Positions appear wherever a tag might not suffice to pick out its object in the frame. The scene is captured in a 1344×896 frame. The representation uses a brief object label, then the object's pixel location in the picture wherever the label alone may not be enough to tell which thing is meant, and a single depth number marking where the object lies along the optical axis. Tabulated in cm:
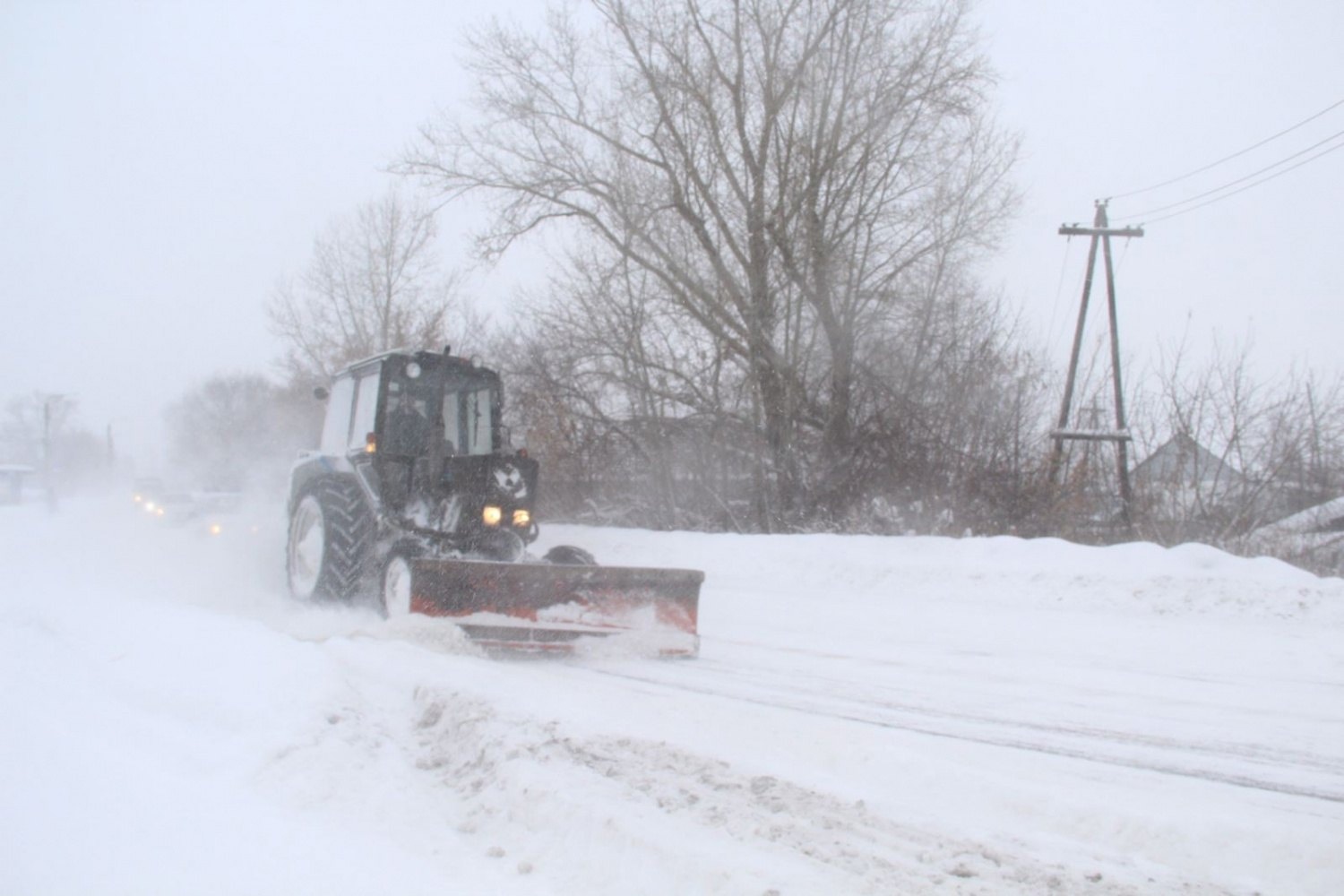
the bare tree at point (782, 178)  1650
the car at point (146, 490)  2950
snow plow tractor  653
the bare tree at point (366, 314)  3072
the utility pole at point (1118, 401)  1337
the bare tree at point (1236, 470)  1288
